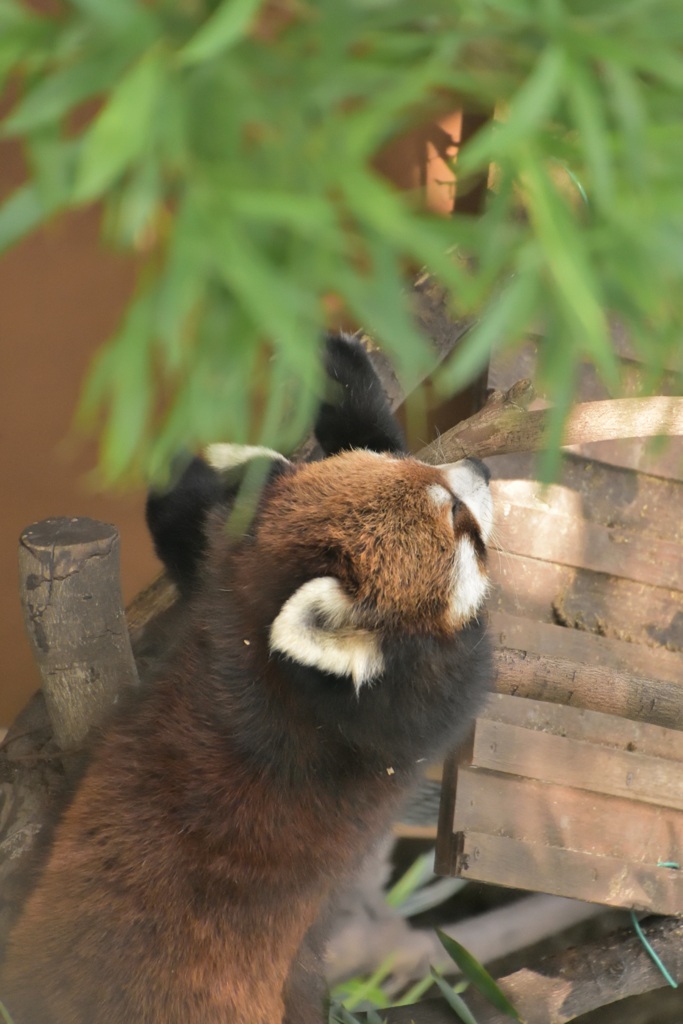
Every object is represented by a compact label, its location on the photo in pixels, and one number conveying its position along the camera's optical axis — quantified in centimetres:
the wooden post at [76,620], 514
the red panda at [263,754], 510
